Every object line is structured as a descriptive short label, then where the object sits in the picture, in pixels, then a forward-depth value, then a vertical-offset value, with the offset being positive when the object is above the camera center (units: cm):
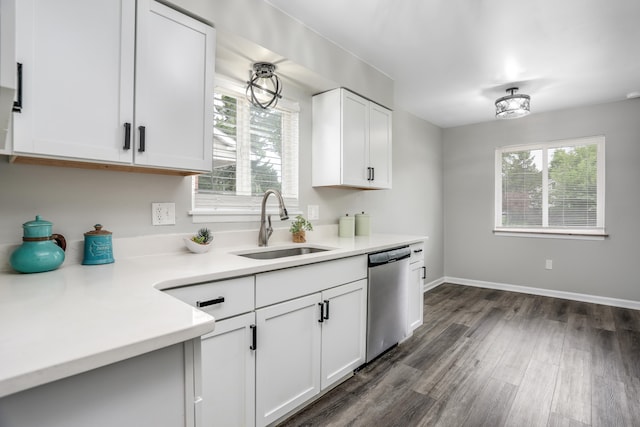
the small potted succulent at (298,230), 233 -12
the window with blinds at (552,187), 376 +38
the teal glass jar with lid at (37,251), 119 -15
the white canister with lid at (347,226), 275 -10
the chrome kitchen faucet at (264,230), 211 -11
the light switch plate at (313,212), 263 +2
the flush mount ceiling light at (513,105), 322 +115
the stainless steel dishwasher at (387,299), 220 -63
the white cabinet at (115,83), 114 +54
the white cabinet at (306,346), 151 -73
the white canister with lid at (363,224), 295 -9
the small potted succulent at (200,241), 174 -15
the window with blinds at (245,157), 205 +42
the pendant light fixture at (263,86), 203 +88
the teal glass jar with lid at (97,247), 140 -15
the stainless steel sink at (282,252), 205 -26
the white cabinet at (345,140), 248 +62
